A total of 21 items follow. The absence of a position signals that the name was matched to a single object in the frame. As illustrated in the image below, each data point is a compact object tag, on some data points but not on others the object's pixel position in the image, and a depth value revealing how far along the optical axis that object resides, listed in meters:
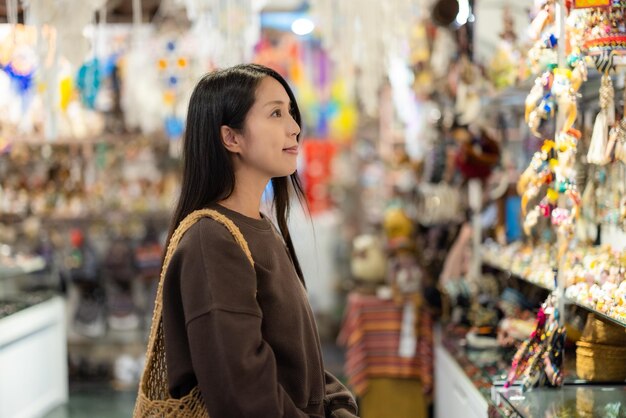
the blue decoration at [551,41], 2.53
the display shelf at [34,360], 5.03
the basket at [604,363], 2.57
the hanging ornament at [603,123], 2.54
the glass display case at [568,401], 2.29
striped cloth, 4.74
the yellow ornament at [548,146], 2.53
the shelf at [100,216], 6.33
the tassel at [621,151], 2.50
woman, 1.67
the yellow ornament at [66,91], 5.98
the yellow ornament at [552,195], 2.52
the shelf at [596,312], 2.27
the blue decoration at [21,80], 5.45
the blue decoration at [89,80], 4.75
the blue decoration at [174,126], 5.93
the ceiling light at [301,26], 8.87
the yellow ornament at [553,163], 2.51
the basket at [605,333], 2.57
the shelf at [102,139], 6.30
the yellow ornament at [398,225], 5.55
